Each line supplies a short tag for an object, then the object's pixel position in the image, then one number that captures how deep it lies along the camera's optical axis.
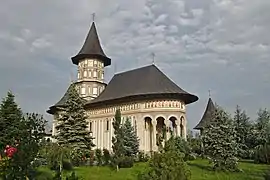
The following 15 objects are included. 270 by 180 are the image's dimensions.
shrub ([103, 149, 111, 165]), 32.58
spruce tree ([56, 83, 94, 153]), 36.03
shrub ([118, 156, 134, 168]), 31.53
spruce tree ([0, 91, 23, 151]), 34.50
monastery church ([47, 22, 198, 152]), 44.38
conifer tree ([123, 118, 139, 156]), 39.62
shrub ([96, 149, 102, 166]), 32.83
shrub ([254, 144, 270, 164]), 35.99
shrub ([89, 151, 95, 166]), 33.03
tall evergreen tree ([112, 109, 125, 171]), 32.90
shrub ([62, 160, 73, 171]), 29.24
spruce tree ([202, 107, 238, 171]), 29.59
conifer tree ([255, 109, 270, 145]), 42.47
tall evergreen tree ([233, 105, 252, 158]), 43.06
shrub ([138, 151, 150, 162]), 37.34
